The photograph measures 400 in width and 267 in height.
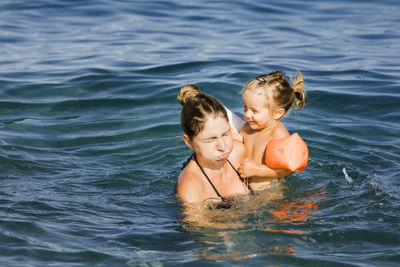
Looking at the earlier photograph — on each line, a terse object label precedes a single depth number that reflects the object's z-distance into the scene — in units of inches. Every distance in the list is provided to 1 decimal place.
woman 403.9
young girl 460.4
